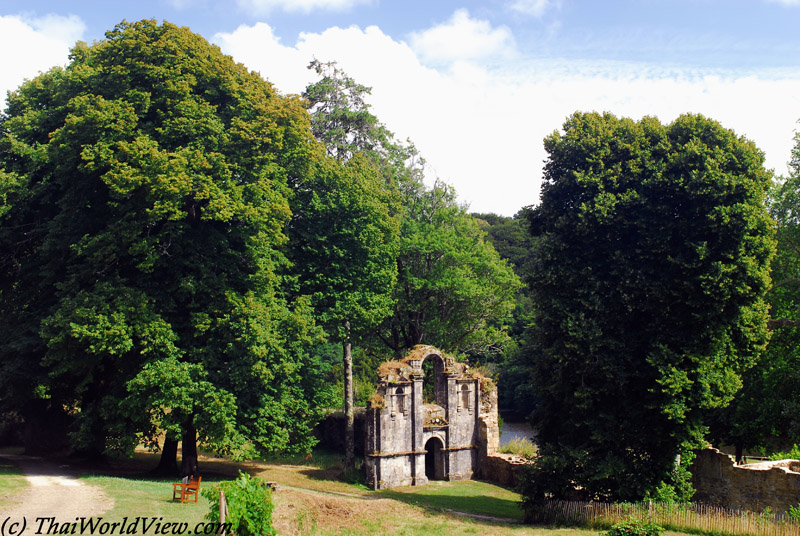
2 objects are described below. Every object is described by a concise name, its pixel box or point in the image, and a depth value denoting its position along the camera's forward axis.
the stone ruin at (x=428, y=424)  30.34
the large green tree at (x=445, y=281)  39.41
